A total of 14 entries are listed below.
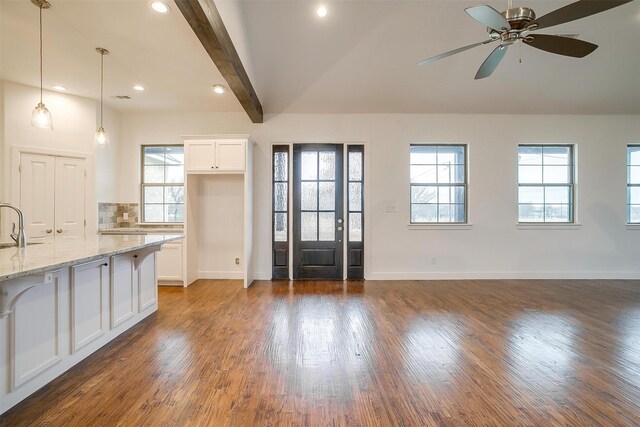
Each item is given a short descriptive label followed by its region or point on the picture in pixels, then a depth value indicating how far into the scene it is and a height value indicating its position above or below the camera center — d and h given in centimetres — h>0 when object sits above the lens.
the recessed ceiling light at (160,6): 228 +171
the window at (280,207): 477 +8
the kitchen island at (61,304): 167 -72
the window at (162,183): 484 +48
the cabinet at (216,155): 429 +87
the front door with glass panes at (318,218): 478 -11
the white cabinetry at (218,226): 456 -25
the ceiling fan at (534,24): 187 +139
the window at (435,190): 489 +39
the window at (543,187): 491 +46
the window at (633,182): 490 +56
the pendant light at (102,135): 293 +79
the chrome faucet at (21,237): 225 -22
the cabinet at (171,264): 438 -84
